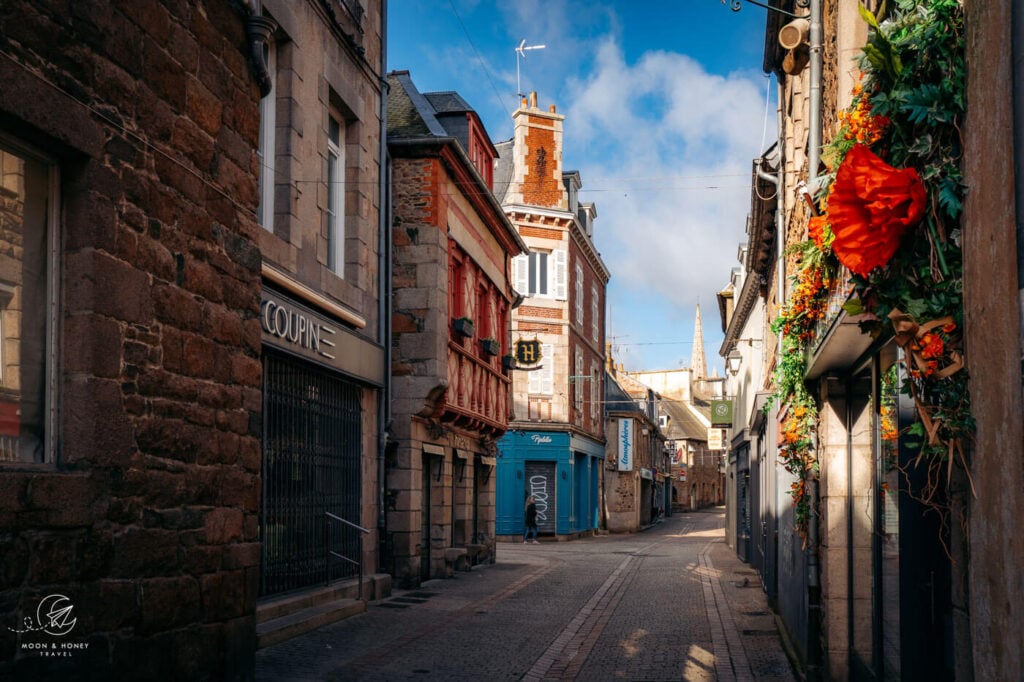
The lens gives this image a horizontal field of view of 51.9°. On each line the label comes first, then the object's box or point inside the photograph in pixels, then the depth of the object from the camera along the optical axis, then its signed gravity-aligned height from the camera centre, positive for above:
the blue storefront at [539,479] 33.53 -2.12
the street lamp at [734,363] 27.39 +1.58
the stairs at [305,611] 10.20 -2.12
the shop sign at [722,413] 30.50 +0.04
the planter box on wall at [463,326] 17.95 +1.49
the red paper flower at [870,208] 4.30 +0.88
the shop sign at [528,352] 30.36 +1.79
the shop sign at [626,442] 44.50 -1.18
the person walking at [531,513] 32.03 -3.02
